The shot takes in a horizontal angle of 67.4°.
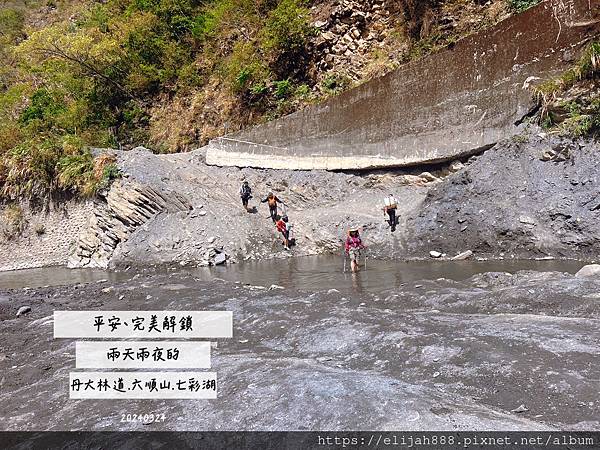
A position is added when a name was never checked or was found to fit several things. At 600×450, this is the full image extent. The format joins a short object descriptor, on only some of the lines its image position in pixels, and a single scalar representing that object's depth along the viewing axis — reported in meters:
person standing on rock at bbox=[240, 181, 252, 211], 16.05
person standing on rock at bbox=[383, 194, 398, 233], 13.48
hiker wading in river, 11.20
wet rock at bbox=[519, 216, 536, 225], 10.83
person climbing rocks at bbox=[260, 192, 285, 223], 15.53
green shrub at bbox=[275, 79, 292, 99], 19.17
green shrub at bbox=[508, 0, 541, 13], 14.01
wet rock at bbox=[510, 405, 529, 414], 4.07
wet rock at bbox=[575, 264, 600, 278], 7.76
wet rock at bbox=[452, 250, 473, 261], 11.27
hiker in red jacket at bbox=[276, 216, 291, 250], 14.60
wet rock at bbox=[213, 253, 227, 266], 13.95
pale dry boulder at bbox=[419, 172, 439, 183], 14.06
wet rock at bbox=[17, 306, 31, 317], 9.54
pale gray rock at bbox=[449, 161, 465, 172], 13.32
